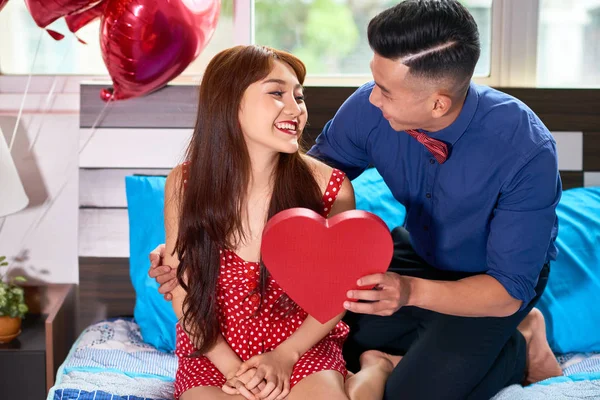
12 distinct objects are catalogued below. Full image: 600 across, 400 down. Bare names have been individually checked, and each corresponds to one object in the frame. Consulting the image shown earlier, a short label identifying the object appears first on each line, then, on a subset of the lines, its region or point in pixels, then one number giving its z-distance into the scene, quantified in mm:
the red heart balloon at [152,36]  1952
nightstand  2086
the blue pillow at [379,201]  2111
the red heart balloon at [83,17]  2078
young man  1439
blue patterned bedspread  1640
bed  1755
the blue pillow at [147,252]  2072
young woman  1556
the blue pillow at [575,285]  1974
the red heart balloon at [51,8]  1932
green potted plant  2125
